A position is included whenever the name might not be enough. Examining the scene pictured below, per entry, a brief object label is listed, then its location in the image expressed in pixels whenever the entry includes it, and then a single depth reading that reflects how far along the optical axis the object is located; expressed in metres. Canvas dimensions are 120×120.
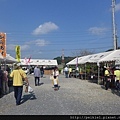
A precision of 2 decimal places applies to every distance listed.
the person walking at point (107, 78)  15.40
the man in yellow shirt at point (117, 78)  13.27
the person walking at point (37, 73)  17.86
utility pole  27.23
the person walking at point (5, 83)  13.16
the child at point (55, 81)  15.57
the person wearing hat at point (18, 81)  9.48
